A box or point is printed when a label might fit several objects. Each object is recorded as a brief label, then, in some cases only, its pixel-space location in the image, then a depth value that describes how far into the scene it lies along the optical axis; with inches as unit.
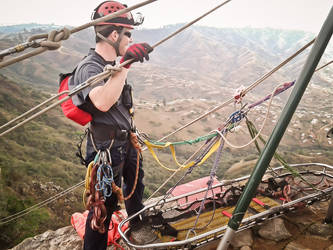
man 79.7
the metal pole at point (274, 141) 58.0
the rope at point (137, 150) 109.5
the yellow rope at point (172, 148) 116.2
